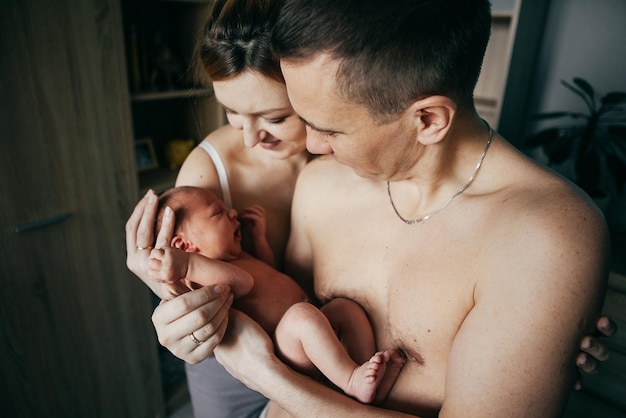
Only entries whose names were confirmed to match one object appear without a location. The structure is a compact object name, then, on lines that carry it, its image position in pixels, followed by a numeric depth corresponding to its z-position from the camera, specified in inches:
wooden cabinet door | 55.9
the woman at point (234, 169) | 37.7
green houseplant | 73.3
